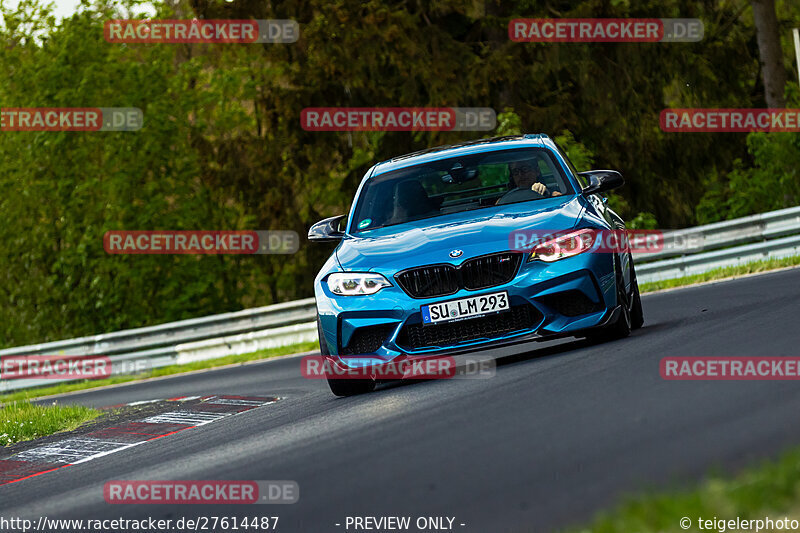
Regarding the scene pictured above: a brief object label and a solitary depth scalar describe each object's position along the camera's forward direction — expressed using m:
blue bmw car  17.37
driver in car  19.97
